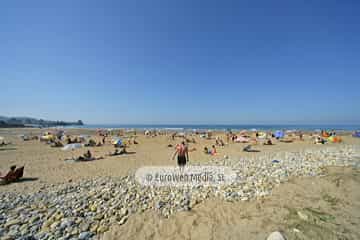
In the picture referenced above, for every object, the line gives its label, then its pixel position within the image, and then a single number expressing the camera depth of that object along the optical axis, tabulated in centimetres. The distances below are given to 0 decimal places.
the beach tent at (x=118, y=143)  1778
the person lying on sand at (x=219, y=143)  1955
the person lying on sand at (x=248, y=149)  1517
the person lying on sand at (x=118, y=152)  1425
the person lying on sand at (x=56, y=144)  1828
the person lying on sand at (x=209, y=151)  1378
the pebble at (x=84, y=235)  331
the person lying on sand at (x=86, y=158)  1186
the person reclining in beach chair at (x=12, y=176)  717
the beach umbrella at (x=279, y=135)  2409
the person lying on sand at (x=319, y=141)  1848
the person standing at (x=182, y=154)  758
